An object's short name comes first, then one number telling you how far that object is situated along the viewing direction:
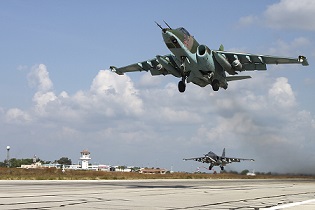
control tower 160.75
